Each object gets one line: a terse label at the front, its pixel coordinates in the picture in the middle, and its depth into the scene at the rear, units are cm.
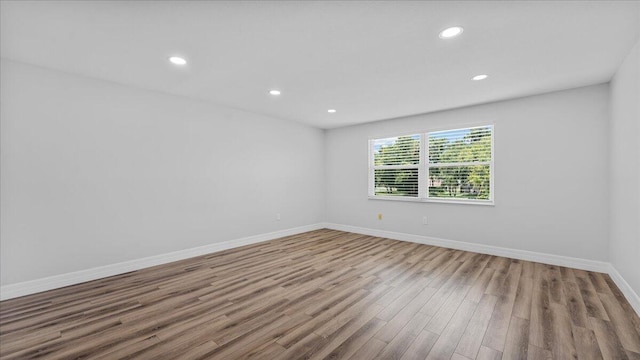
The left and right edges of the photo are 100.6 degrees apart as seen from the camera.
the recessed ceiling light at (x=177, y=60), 266
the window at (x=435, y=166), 430
